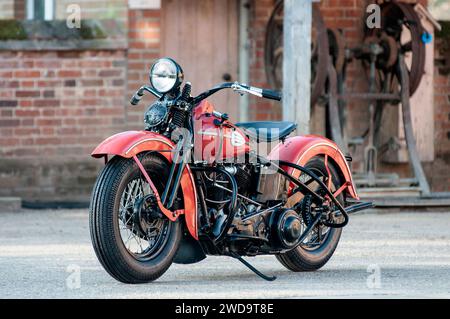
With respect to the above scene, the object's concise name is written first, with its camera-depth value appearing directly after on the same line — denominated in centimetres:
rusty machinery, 1409
